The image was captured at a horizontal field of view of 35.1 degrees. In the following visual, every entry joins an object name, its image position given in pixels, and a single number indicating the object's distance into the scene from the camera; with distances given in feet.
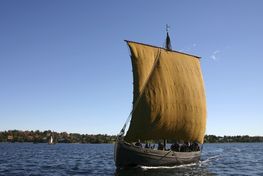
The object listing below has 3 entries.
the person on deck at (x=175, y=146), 170.19
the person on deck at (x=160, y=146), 159.61
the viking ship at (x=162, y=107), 147.54
